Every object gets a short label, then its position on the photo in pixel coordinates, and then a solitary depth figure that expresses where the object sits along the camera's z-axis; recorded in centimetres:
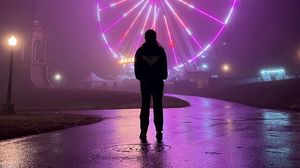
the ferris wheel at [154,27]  3694
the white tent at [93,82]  7912
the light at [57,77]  7656
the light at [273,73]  5928
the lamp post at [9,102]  1822
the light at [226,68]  8266
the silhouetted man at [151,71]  713
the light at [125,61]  7448
